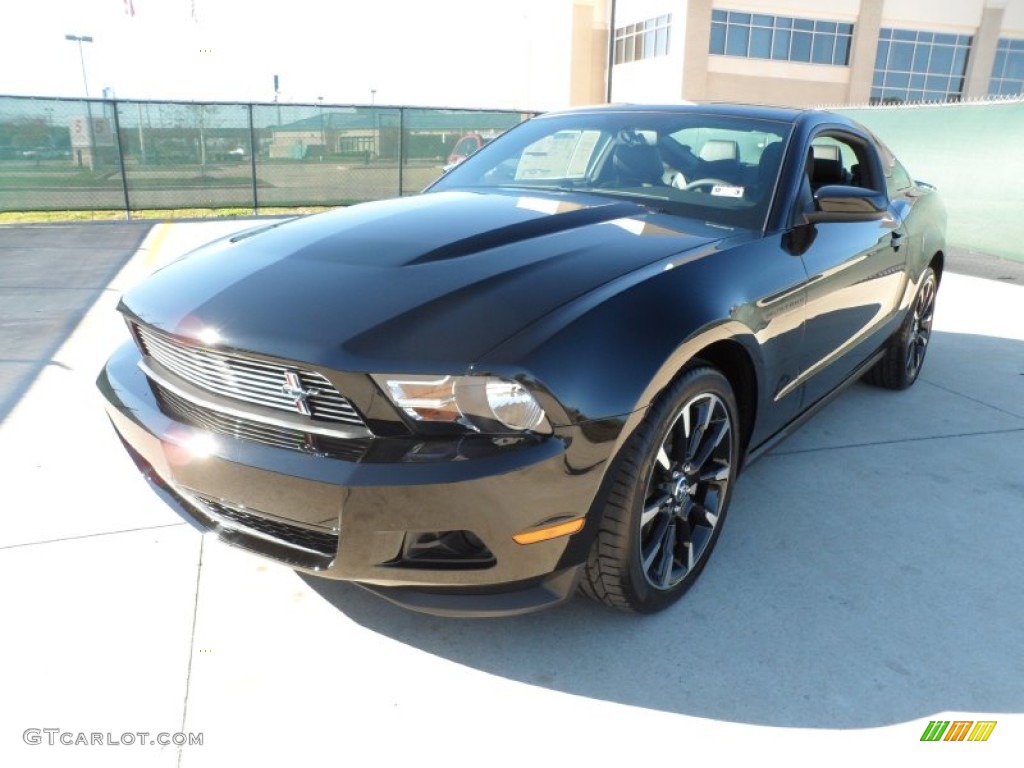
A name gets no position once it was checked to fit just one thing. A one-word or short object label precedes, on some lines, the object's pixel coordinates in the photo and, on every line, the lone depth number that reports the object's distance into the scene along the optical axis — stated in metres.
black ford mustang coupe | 1.97
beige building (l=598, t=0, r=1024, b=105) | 35.88
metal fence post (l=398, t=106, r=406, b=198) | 14.37
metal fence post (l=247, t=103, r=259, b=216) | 13.40
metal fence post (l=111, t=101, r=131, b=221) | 12.52
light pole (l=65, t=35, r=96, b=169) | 12.47
